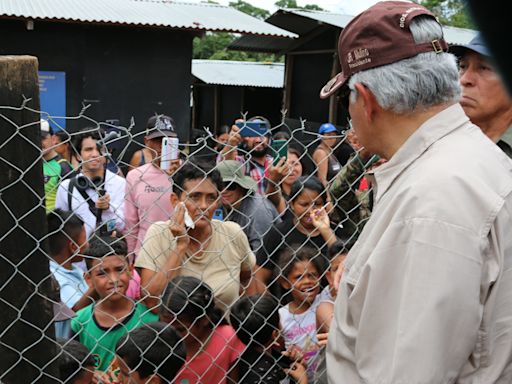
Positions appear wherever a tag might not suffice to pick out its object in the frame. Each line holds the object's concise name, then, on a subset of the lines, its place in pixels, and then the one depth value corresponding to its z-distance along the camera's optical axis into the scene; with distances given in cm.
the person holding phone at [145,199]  348
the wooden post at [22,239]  174
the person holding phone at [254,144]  506
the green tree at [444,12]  1850
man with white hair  125
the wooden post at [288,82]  1248
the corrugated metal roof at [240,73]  1491
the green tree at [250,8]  2886
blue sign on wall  873
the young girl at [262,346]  271
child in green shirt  266
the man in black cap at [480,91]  225
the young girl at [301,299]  287
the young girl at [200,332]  255
